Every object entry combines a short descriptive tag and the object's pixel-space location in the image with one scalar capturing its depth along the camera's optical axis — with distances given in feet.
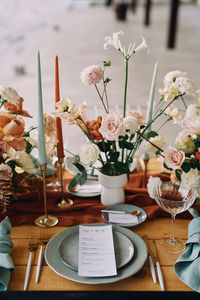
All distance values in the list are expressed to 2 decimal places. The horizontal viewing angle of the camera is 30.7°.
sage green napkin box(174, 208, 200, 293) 2.97
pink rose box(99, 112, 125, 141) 3.43
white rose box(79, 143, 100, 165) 3.51
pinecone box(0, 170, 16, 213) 3.67
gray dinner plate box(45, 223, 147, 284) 2.95
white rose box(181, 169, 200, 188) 3.50
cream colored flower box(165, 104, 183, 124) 3.92
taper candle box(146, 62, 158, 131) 4.30
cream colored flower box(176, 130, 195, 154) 3.58
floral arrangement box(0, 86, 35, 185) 3.60
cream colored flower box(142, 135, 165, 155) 4.24
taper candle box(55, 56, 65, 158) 3.64
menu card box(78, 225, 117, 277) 3.02
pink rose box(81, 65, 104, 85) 3.64
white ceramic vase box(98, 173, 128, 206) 3.94
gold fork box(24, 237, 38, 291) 3.06
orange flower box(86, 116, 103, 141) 3.68
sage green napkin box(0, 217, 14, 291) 2.93
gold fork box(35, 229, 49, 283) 3.12
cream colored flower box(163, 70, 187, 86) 4.01
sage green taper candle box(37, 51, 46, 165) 3.40
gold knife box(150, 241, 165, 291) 2.96
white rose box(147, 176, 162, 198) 3.66
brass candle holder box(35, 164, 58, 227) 3.75
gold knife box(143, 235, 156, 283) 3.04
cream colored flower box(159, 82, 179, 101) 3.86
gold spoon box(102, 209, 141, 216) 3.90
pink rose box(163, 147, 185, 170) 3.54
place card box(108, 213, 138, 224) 3.77
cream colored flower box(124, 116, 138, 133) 3.56
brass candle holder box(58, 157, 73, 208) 4.07
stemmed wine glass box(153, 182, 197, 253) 3.42
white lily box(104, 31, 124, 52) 3.66
